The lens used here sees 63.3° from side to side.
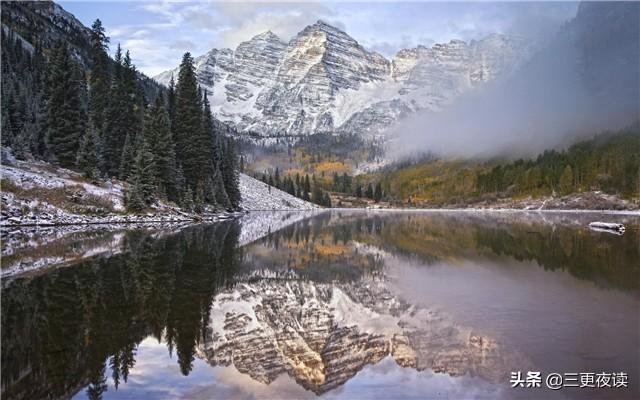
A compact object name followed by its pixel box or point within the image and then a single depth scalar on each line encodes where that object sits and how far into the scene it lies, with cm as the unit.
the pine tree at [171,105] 9794
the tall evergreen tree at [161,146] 7981
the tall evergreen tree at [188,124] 9519
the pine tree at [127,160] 7912
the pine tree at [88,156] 6969
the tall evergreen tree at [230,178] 12200
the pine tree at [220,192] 10875
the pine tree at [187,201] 8519
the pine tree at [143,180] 7019
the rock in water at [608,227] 6436
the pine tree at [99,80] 8512
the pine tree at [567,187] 19565
